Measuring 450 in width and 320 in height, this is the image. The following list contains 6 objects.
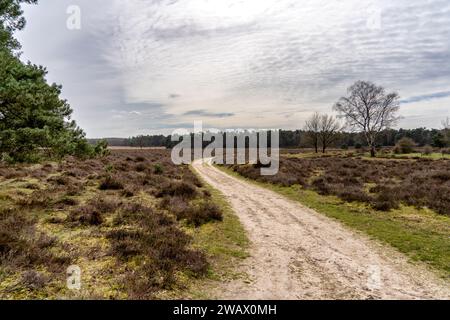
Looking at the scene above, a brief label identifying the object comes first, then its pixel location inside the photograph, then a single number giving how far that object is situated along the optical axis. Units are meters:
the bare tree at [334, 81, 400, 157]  46.28
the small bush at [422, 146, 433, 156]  45.61
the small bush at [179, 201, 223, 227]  9.62
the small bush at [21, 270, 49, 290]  4.55
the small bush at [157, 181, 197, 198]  13.71
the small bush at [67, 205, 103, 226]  8.45
